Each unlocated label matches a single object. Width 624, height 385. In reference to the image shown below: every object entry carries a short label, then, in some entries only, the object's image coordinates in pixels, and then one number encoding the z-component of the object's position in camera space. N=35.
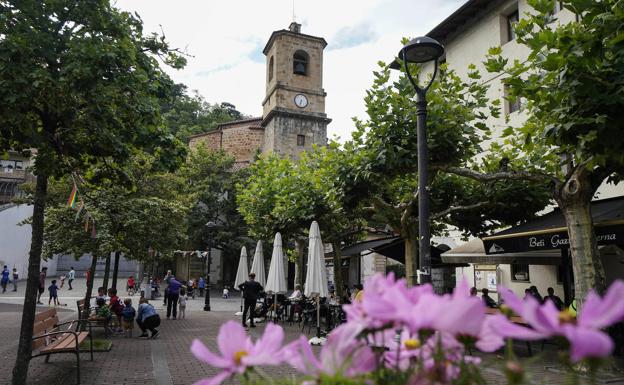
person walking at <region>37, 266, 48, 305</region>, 24.81
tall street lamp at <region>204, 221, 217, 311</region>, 22.91
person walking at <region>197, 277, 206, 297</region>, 36.19
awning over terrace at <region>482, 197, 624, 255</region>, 8.48
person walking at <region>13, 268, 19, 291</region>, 31.28
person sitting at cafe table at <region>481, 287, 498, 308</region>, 13.07
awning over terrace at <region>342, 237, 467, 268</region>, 14.66
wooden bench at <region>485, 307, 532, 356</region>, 8.83
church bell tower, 39.09
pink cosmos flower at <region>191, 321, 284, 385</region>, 1.31
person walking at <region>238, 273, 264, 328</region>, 14.71
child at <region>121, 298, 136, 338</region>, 13.40
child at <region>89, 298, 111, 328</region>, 12.11
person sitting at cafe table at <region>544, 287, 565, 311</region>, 11.45
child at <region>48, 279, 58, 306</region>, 23.09
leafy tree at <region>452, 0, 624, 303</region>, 5.95
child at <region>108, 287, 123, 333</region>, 13.78
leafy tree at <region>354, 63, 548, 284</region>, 9.92
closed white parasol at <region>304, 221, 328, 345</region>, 11.91
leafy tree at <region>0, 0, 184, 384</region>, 6.11
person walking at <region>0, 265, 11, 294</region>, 30.17
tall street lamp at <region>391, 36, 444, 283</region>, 6.96
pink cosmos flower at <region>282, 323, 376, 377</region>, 1.37
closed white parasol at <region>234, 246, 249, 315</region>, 19.31
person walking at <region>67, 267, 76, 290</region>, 33.81
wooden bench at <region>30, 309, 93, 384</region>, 7.48
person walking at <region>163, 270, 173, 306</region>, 18.57
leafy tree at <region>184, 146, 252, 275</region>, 37.72
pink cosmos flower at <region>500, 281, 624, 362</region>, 0.91
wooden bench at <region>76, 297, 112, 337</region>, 13.02
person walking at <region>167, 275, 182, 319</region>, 18.29
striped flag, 10.55
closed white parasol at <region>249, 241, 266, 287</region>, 17.56
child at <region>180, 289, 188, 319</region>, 18.59
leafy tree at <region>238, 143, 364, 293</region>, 13.88
